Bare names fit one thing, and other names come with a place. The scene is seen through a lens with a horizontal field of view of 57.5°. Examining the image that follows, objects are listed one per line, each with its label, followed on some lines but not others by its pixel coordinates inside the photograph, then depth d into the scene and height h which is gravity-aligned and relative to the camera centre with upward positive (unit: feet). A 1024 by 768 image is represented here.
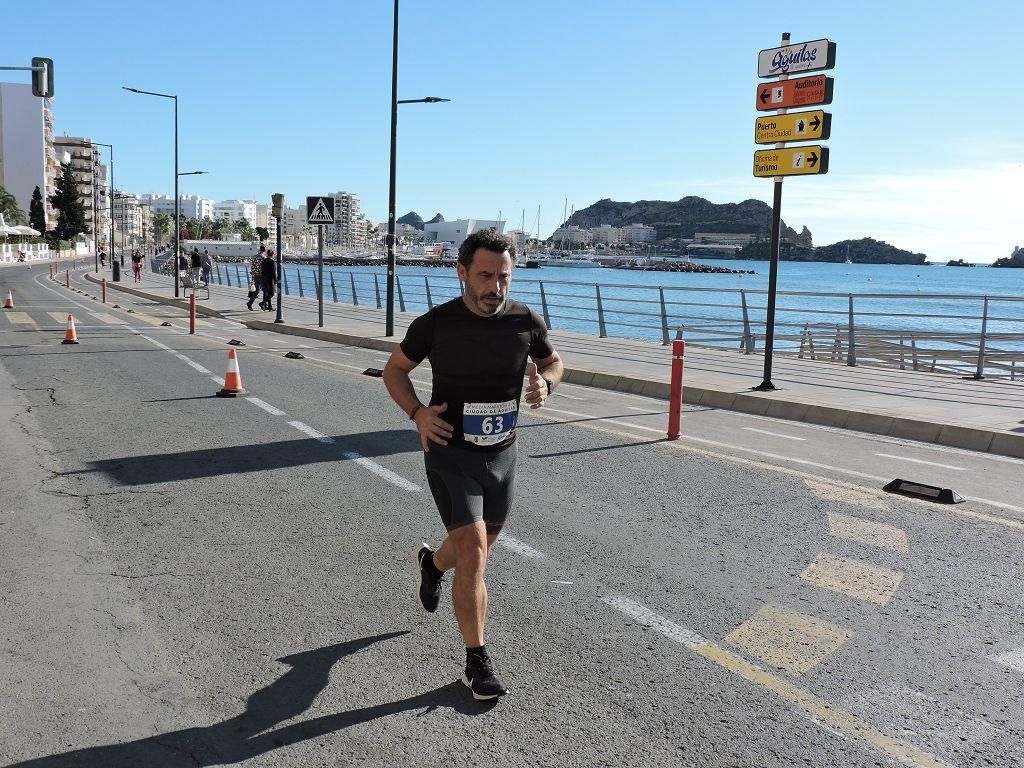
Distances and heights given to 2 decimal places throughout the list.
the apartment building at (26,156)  459.73 +50.42
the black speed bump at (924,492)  23.13 -5.16
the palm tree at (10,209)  373.03 +19.23
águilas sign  39.50 +9.59
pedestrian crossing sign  78.74 +4.75
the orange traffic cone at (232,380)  38.24 -4.79
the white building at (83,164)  588.91 +60.64
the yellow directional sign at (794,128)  39.88 +6.68
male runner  12.16 -1.80
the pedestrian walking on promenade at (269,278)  94.07 -1.35
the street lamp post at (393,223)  70.38 +3.49
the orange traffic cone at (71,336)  59.00 -4.90
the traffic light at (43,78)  80.07 +15.44
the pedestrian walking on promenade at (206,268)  159.20 -0.89
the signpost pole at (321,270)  78.64 -0.30
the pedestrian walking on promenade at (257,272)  95.81 -0.83
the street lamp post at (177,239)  120.22 +2.99
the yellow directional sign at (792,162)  39.81 +5.21
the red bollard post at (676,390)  31.42 -3.80
